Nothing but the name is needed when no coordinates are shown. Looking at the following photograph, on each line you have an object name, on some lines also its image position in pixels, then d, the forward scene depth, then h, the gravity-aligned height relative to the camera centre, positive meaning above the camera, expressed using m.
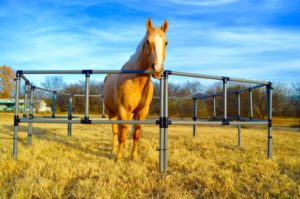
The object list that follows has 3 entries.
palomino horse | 3.46 +0.47
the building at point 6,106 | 35.09 +0.23
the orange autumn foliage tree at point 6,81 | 43.91 +4.99
